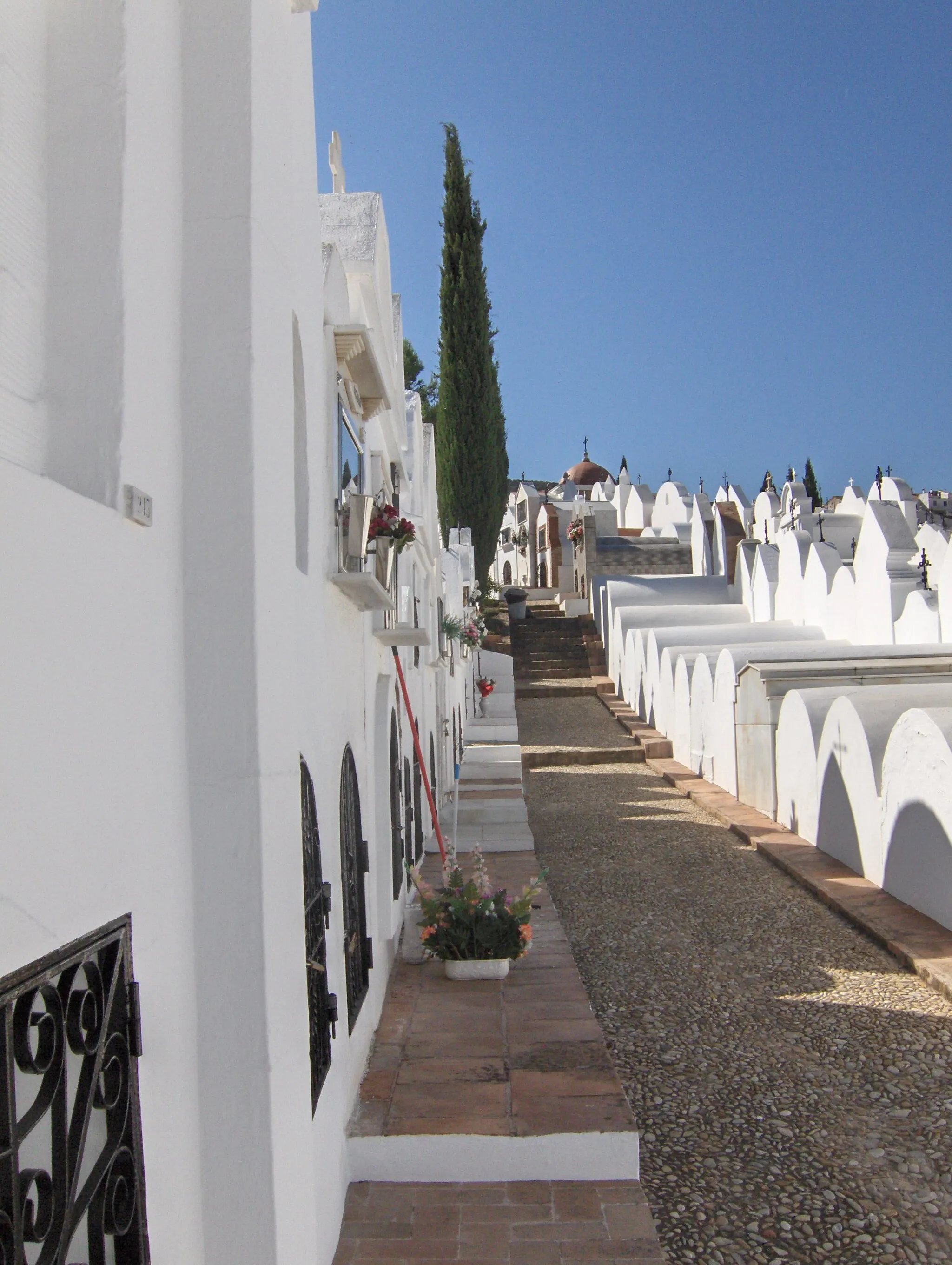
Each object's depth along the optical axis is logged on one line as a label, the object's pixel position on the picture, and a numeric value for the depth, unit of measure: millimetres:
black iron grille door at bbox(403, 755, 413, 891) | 8102
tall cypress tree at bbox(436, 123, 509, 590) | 29812
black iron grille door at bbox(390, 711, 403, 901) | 6660
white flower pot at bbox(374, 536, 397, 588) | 5145
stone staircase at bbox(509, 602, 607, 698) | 25938
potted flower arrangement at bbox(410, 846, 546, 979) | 6188
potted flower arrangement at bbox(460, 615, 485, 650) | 18781
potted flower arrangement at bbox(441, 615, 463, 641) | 14725
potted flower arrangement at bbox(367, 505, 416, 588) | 4789
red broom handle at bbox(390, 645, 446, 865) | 6598
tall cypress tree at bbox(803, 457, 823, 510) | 43312
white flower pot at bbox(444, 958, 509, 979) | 6160
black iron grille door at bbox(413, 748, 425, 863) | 9398
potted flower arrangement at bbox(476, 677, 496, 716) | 22594
